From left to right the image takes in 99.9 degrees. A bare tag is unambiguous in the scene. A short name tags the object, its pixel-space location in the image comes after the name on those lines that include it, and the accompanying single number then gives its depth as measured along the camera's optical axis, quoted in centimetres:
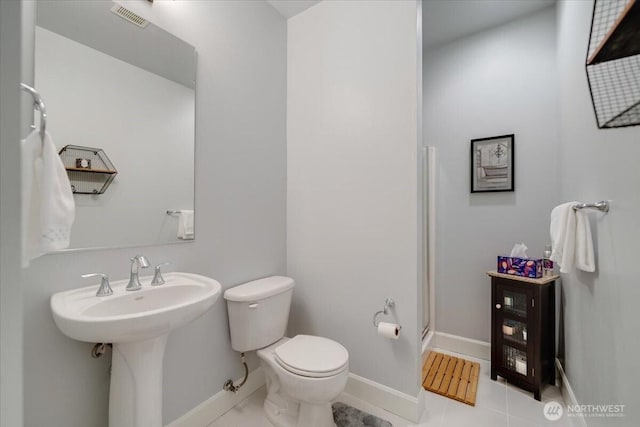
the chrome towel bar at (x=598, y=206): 112
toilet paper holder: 163
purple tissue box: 180
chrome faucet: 116
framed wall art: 214
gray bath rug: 152
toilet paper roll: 153
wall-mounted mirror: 108
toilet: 131
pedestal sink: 88
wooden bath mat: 176
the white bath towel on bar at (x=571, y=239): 125
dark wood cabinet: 172
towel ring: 69
